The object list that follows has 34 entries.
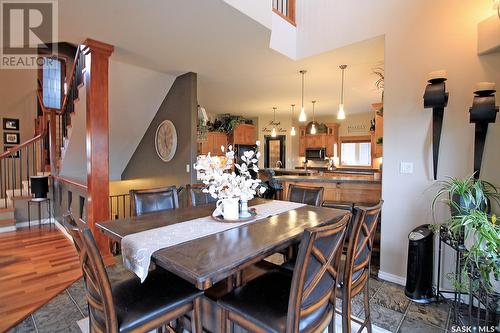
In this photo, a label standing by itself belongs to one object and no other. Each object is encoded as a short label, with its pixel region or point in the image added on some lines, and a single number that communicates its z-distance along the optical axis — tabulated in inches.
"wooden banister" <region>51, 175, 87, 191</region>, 134.9
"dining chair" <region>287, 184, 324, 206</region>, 108.6
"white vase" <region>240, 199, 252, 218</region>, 80.1
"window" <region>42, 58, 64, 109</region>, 216.5
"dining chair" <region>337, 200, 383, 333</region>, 61.3
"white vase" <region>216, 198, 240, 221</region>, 75.5
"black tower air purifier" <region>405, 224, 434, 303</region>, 94.2
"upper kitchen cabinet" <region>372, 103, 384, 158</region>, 181.3
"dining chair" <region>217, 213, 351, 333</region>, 44.8
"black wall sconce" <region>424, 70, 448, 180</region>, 91.5
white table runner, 52.2
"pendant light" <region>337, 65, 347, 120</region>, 153.6
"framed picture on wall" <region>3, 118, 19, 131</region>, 239.2
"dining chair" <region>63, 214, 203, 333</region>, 46.4
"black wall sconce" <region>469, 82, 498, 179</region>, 81.3
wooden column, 120.3
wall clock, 174.0
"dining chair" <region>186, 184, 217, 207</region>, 106.4
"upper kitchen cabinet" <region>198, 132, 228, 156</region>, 278.9
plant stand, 70.3
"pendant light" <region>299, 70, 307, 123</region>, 179.5
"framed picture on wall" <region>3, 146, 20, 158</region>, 234.1
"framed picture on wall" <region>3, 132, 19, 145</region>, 239.3
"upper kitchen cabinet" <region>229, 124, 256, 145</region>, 307.1
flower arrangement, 74.3
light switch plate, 104.6
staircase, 167.4
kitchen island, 135.6
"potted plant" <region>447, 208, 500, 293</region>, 60.0
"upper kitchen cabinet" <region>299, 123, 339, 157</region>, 338.3
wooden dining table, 45.8
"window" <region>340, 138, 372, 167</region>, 333.4
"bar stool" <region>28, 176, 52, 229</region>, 184.1
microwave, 337.7
